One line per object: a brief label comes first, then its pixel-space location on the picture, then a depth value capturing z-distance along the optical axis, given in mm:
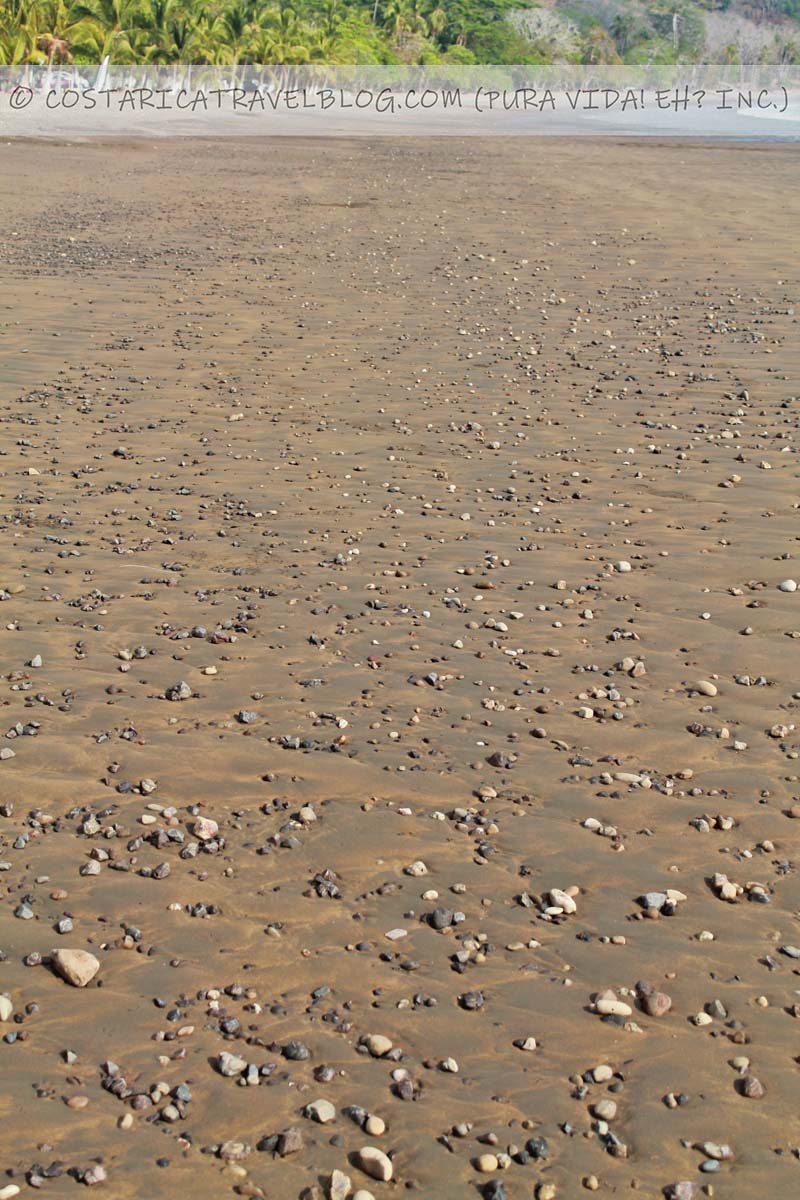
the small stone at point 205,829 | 4949
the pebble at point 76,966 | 4152
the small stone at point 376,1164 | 3482
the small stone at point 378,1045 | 3908
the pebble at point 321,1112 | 3645
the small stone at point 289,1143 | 3543
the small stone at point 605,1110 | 3697
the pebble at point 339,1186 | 3414
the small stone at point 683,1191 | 3445
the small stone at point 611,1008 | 4105
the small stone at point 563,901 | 4594
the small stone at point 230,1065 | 3791
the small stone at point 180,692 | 6039
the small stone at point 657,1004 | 4117
